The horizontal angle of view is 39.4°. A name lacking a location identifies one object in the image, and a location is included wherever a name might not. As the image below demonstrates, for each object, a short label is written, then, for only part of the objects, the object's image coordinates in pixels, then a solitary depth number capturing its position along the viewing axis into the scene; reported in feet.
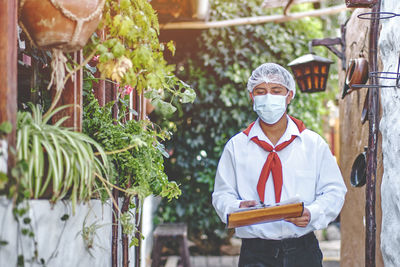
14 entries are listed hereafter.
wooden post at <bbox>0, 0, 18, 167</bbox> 6.95
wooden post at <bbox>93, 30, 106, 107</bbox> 12.21
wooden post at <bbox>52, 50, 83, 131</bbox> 8.71
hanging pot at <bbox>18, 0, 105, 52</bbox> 7.82
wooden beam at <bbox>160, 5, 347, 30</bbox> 24.83
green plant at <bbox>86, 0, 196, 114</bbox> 8.65
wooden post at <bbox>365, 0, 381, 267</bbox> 14.01
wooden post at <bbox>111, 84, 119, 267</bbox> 11.07
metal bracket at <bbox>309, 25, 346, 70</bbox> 21.76
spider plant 7.20
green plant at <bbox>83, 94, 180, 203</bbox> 9.88
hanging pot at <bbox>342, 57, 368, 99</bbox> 15.71
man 10.89
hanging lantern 21.47
